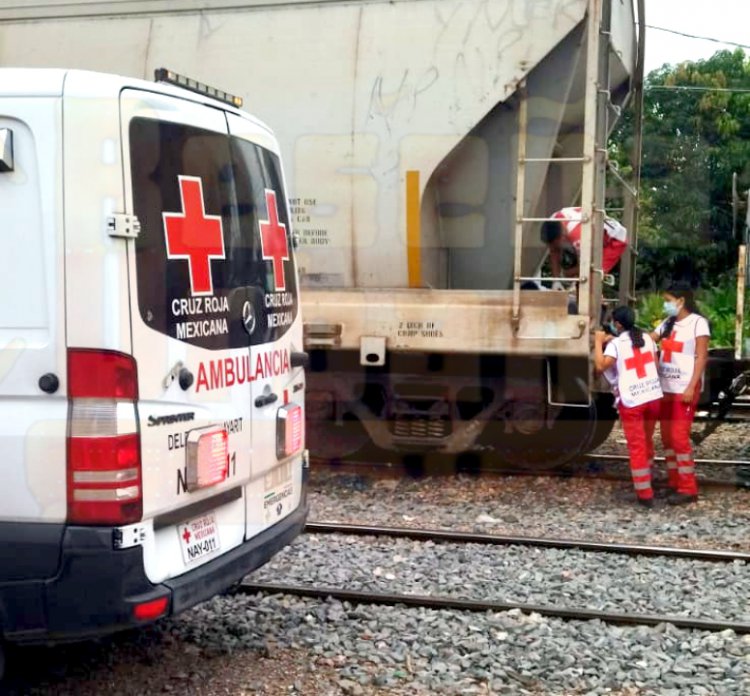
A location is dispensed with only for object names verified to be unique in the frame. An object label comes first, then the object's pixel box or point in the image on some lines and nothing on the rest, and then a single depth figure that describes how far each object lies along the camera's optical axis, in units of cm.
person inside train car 728
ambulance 319
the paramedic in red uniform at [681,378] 718
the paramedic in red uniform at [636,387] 708
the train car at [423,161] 709
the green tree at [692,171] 1710
